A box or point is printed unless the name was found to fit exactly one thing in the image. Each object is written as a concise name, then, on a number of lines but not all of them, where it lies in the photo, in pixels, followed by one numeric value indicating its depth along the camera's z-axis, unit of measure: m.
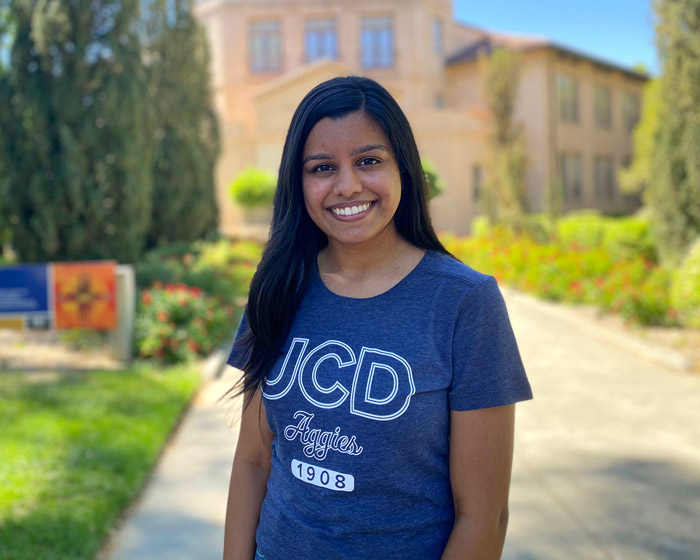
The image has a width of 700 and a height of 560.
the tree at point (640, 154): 21.58
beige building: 30.67
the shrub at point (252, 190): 24.12
